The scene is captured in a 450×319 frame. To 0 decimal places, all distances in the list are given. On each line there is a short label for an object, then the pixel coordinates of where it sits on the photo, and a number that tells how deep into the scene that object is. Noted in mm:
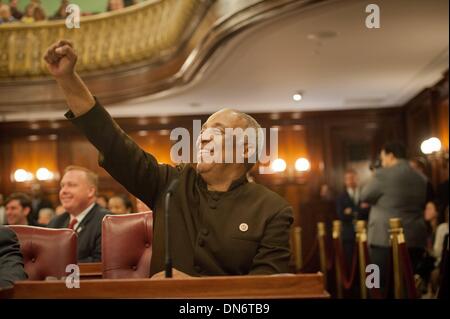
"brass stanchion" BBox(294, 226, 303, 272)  11344
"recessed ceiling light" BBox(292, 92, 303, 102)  11859
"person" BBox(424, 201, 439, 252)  7434
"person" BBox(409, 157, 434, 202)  6457
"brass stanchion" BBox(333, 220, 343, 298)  8185
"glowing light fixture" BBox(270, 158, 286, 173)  13797
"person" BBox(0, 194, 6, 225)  7720
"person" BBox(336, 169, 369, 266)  11727
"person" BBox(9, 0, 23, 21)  12641
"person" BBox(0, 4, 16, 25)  12531
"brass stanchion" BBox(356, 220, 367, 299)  6711
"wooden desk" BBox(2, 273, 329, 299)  1900
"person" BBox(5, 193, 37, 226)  6148
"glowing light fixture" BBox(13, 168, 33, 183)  13836
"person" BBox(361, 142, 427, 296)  5984
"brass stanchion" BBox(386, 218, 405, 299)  5191
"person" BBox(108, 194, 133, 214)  6156
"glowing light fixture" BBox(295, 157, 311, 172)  13836
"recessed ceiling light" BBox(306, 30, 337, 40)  7738
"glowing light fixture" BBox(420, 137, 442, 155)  9180
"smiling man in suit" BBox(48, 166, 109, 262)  3924
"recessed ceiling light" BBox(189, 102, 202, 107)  12352
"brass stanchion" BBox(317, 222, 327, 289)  9992
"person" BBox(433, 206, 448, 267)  6766
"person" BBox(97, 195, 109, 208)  7828
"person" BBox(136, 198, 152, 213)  4841
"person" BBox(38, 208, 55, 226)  7199
